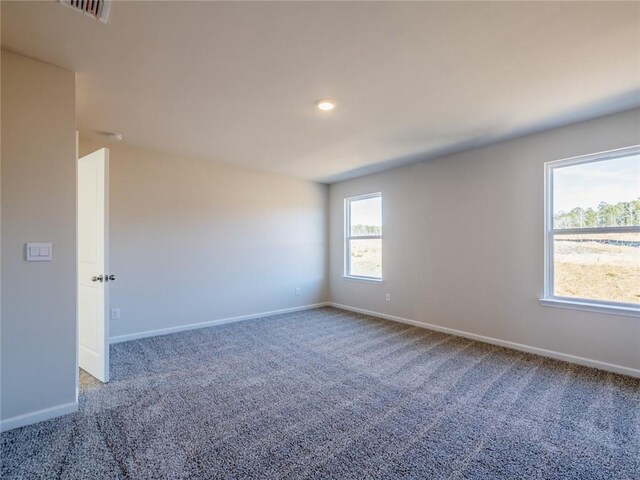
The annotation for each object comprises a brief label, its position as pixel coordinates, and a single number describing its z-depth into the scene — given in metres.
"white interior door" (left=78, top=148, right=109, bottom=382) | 2.66
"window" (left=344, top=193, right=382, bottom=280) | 5.23
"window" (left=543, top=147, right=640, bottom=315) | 2.87
